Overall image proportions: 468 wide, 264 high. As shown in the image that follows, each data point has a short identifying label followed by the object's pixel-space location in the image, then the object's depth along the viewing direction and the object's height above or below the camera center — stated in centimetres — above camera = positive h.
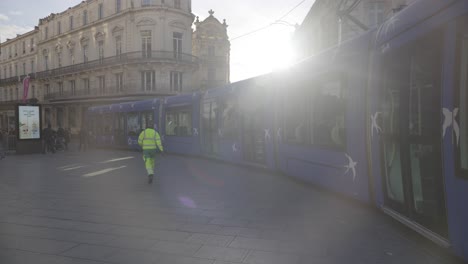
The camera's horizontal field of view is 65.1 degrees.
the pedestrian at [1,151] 1773 -58
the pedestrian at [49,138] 2108 +0
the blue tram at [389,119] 371 +18
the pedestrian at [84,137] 2331 +2
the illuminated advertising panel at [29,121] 1932 +93
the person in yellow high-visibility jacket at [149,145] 945 -24
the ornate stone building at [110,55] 3806 +928
